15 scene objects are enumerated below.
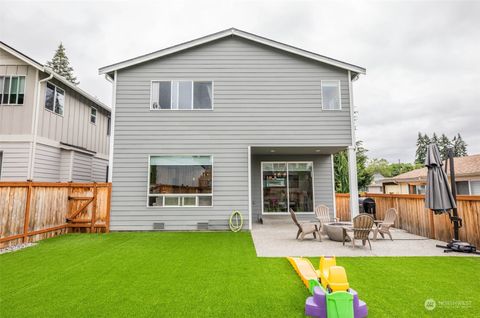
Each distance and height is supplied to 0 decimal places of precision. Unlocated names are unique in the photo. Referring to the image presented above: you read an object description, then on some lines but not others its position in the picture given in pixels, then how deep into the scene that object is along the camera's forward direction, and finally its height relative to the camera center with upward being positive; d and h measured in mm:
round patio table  7344 -1223
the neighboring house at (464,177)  14023 +599
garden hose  8930 -1146
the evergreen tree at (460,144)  70512 +11593
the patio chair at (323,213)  9148 -921
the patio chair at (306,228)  7438 -1142
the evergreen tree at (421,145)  67812 +11264
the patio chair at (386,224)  7539 -1073
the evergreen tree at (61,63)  31500 +14919
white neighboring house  9461 +2481
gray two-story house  9109 +2392
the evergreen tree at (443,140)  69812 +12441
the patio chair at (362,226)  6383 -955
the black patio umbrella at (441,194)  6125 -167
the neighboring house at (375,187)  35312 +21
